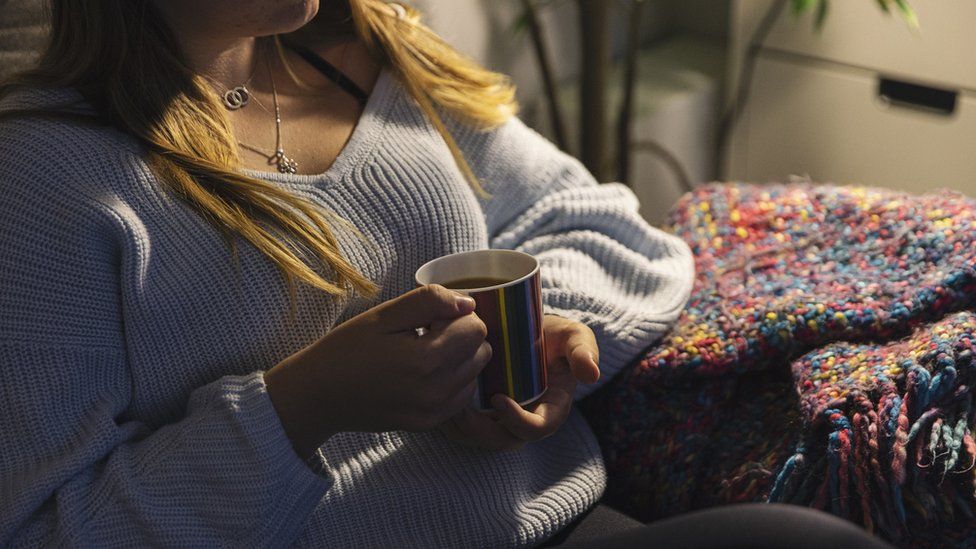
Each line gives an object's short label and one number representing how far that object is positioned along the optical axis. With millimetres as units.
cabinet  1544
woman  687
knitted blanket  696
